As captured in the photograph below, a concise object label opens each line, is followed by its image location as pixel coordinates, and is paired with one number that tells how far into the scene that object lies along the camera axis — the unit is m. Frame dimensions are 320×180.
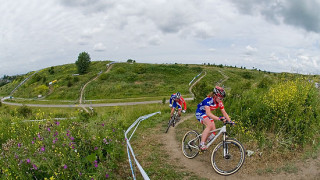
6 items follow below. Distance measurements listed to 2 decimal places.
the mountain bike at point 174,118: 10.94
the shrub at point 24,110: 26.31
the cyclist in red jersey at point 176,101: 10.96
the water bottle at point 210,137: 6.79
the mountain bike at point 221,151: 5.93
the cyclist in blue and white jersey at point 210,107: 6.56
